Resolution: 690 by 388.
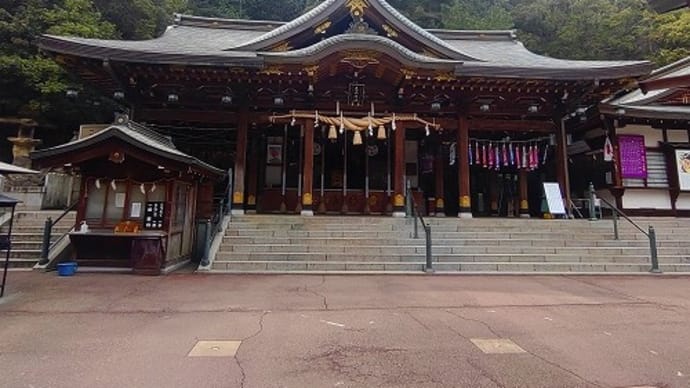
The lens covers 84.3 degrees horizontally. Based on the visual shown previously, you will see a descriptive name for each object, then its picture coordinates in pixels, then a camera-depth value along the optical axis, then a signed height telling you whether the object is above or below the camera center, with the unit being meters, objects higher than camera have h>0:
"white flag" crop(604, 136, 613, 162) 13.26 +2.60
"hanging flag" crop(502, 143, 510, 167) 13.59 +2.45
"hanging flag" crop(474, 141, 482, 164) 13.57 +2.48
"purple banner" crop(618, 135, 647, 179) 13.23 +2.36
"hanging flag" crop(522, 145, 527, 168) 13.56 +2.42
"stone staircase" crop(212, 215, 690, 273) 8.78 -0.58
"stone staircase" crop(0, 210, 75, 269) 8.70 -0.37
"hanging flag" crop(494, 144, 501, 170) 13.59 +2.46
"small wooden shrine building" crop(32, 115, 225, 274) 7.91 +0.51
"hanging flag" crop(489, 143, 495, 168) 13.53 +2.44
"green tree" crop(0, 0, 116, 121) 16.00 +6.87
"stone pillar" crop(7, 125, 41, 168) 16.00 +3.23
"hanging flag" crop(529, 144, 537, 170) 13.53 +2.38
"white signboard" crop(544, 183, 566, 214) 12.15 +0.85
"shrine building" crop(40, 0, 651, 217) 10.96 +3.94
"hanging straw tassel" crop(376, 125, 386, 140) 11.84 +2.83
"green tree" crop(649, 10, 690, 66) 22.40 +11.54
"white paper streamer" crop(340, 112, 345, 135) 11.70 +3.00
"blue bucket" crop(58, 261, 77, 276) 7.76 -1.00
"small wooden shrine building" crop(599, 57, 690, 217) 13.19 +2.45
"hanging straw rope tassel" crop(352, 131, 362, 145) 11.52 +2.57
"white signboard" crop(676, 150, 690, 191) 13.38 +2.07
